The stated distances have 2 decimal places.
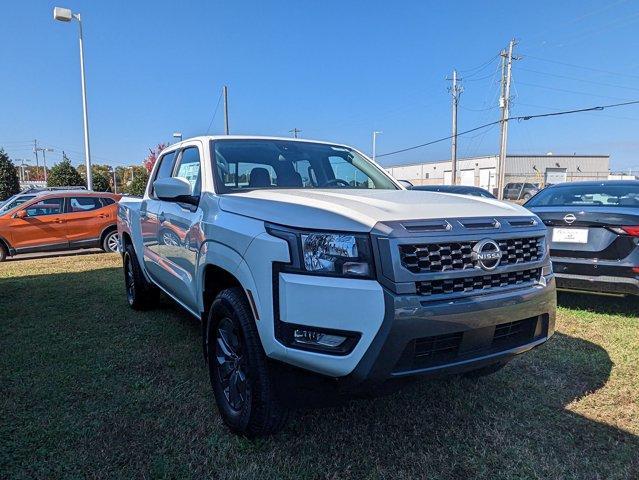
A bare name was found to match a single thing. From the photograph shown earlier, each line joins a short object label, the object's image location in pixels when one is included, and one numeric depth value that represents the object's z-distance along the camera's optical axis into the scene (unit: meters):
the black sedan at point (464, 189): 12.87
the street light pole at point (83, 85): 14.83
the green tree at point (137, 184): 31.92
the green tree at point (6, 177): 27.70
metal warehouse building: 50.53
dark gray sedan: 4.30
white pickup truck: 2.07
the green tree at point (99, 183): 33.07
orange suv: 10.05
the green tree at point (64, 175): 30.59
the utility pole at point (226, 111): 32.12
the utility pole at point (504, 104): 27.09
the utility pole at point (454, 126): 35.22
